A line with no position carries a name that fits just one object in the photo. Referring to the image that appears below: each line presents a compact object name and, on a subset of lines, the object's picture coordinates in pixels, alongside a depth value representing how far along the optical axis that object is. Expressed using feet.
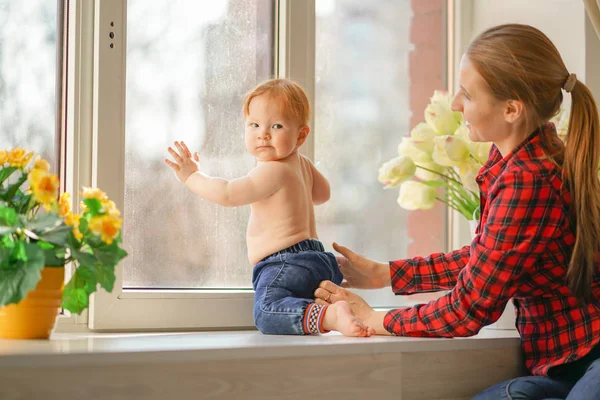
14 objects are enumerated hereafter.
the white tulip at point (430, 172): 9.78
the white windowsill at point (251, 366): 7.30
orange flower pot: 7.86
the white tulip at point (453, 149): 9.43
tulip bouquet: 9.45
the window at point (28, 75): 8.77
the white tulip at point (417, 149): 9.69
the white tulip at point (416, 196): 9.81
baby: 8.75
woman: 8.21
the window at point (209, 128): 8.99
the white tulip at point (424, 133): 9.66
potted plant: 7.62
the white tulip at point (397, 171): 9.58
